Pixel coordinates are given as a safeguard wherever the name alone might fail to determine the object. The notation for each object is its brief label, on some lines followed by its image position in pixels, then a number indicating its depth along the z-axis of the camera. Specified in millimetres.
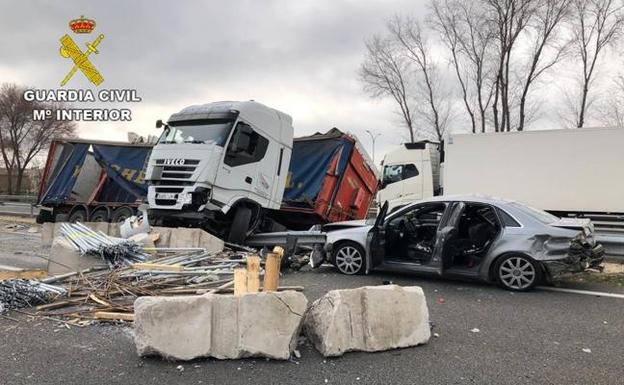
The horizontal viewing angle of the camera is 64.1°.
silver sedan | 6805
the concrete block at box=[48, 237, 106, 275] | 7754
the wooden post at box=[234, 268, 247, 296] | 5117
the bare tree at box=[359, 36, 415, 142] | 40812
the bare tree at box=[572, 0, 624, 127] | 31719
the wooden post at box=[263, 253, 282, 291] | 5418
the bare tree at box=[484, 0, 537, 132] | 32938
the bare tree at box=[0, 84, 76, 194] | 45688
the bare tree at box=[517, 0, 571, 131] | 32219
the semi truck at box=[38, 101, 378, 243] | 9664
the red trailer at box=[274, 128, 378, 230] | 12281
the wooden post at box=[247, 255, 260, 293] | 5160
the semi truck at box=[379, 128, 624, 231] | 13977
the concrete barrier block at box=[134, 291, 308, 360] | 4184
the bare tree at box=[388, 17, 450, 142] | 40719
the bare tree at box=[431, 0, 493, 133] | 35844
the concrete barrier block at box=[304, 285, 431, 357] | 4367
